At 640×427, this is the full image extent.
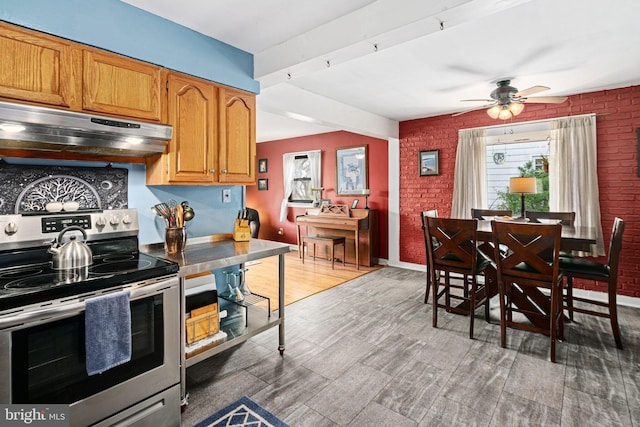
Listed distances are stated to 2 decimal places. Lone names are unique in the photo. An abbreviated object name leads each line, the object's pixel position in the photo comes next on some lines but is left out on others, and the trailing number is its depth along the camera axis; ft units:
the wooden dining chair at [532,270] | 7.96
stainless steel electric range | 4.37
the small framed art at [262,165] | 25.03
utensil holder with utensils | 7.29
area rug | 5.91
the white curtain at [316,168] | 21.29
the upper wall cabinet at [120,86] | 6.13
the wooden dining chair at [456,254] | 9.25
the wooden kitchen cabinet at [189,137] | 7.27
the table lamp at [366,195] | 18.15
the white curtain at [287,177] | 23.03
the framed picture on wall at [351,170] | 19.34
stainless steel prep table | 6.39
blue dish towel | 4.83
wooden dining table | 8.34
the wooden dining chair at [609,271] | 8.46
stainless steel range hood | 5.18
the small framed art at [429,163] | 16.57
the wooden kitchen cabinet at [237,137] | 8.25
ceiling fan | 10.69
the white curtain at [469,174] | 15.20
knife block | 8.93
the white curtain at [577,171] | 12.49
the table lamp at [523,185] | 11.41
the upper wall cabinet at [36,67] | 5.28
